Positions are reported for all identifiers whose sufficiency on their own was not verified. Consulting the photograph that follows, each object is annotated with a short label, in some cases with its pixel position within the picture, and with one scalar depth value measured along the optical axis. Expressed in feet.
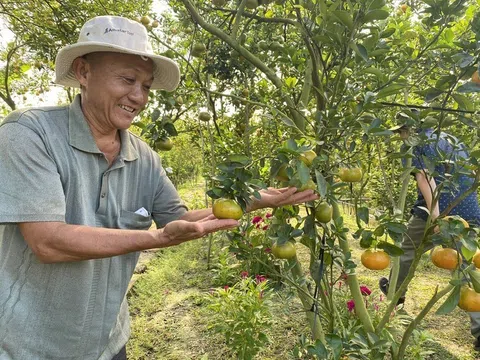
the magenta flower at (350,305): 8.17
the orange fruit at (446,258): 4.47
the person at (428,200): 4.47
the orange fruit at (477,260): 4.89
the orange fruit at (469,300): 3.95
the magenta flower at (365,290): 8.80
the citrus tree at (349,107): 3.94
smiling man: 3.75
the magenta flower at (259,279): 9.98
